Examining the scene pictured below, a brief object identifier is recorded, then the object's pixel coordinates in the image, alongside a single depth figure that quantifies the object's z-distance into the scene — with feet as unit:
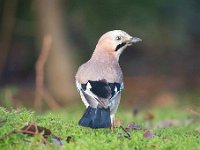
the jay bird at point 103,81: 45.47
